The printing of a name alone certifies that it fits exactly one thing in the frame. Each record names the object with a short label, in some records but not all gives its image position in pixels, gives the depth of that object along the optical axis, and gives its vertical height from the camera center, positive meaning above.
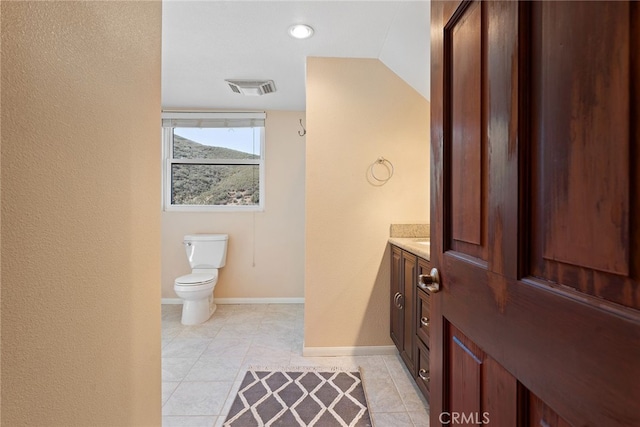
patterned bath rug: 1.51 -1.10
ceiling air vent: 2.59 +1.17
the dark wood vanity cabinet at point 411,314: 1.55 -0.64
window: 3.40 +0.53
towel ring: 2.25 +0.31
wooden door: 0.35 +0.00
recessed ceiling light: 1.85 +1.20
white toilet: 2.74 -0.67
